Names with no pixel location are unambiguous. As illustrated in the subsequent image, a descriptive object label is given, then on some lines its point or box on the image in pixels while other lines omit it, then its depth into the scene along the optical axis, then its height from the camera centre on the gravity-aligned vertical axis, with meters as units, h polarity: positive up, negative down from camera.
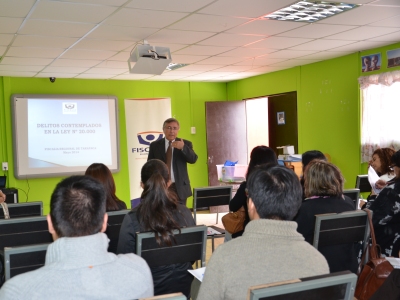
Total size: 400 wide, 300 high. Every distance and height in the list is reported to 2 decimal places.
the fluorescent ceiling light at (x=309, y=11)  3.88 +1.12
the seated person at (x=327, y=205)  2.78 -0.46
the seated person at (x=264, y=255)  1.42 -0.39
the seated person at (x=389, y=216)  2.92 -0.57
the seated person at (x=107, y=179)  3.17 -0.28
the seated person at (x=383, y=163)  4.05 -0.31
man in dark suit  5.12 -0.22
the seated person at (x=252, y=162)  3.02 -0.20
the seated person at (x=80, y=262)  1.23 -0.36
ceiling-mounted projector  4.61 +0.83
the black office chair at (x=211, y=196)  4.02 -0.56
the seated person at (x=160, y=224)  2.39 -0.47
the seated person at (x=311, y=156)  3.87 -0.21
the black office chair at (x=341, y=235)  2.66 -0.64
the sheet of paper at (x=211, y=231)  3.24 -0.71
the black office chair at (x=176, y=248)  2.33 -0.60
